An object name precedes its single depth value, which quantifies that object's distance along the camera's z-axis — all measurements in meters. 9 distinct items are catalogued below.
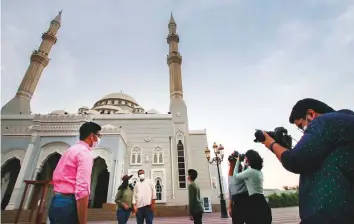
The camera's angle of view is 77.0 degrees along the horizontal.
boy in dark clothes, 4.09
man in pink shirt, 1.77
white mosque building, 16.22
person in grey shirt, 3.05
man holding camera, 1.13
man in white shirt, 4.39
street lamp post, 11.42
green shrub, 24.19
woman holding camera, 2.79
